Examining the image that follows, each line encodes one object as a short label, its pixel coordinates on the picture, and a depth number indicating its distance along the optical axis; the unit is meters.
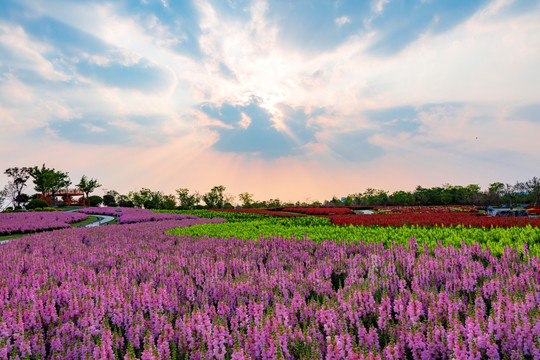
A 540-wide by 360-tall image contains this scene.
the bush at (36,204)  50.28
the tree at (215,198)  60.28
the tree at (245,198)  61.09
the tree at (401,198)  64.87
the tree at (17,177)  71.62
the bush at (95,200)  68.31
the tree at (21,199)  69.61
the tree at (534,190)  59.03
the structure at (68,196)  66.25
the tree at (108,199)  70.31
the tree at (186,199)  60.34
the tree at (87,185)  73.88
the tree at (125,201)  65.69
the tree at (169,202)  59.78
